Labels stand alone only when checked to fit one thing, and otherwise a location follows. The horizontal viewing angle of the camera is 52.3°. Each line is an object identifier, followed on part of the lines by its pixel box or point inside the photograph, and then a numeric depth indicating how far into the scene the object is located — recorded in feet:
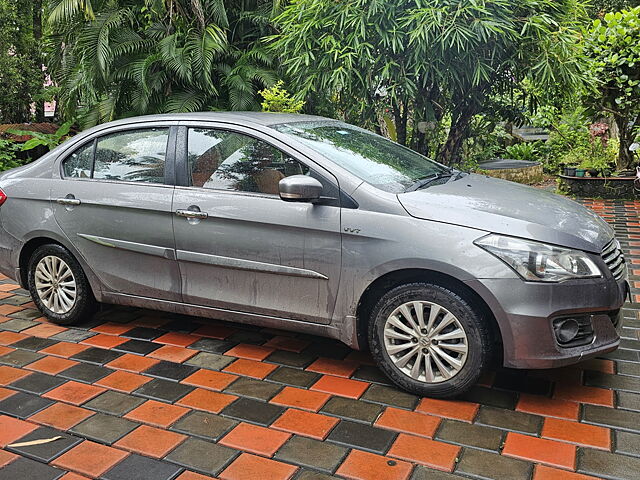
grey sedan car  9.77
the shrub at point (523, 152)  45.32
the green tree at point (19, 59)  43.06
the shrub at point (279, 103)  22.44
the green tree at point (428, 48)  19.53
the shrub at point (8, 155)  32.25
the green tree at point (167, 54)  29.81
